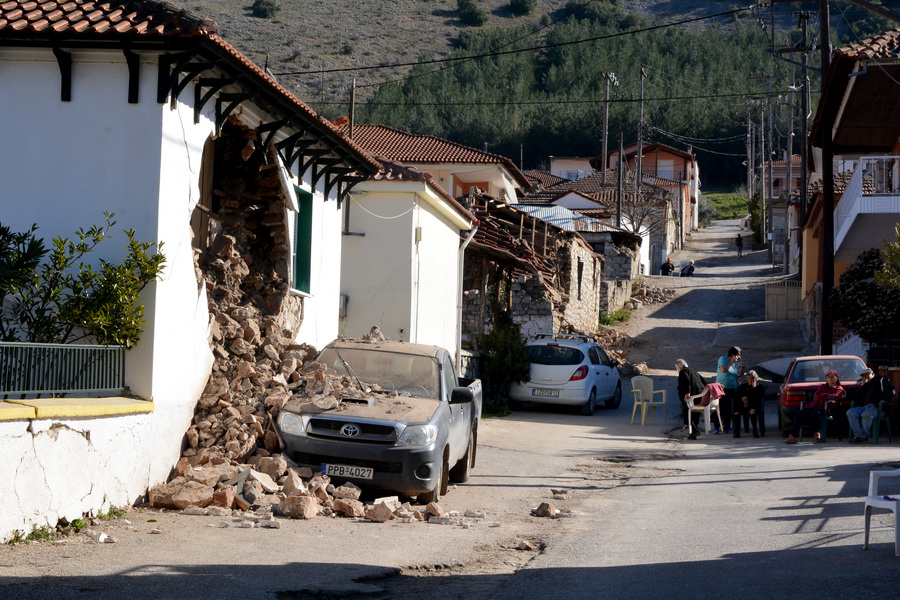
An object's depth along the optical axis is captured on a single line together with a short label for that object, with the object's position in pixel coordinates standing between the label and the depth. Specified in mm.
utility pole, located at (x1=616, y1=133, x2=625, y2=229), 51562
